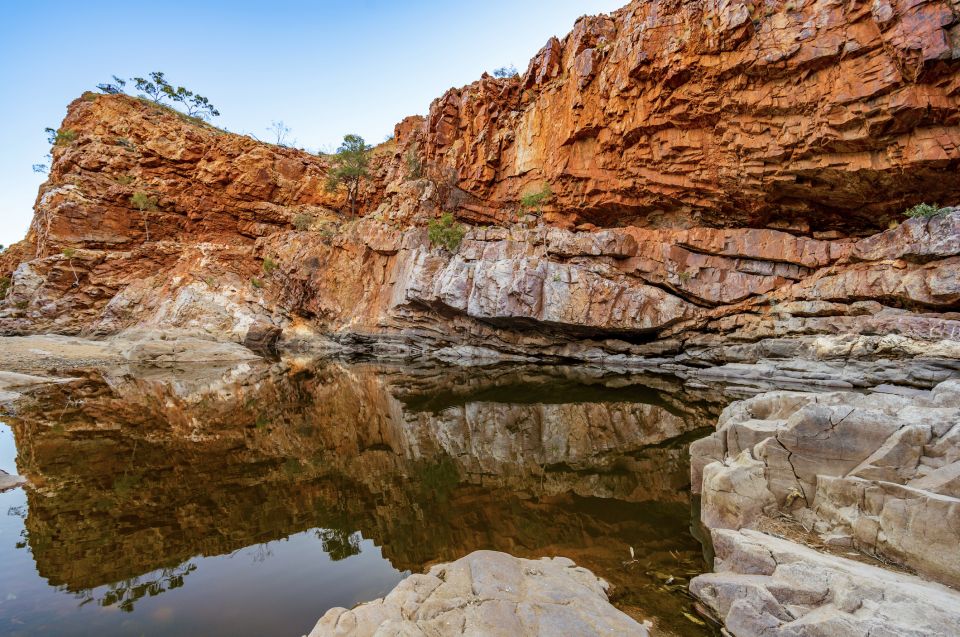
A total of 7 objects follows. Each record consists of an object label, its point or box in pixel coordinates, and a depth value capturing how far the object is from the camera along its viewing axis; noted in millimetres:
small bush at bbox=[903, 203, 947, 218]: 18250
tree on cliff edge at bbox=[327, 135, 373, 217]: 41500
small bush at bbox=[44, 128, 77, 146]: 39938
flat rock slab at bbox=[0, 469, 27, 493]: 7472
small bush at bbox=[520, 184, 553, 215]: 29578
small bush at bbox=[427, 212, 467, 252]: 30000
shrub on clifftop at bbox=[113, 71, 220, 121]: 43491
